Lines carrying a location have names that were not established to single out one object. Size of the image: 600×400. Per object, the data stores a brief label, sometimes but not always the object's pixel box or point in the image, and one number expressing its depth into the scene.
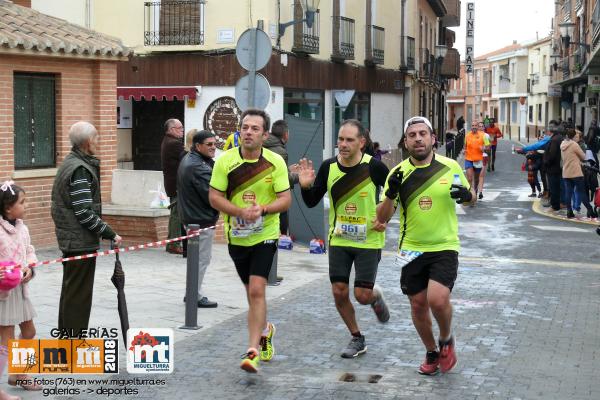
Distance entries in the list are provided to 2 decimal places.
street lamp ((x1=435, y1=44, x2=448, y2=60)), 44.06
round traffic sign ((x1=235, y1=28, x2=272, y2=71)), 12.19
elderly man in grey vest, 7.14
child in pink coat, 6.47
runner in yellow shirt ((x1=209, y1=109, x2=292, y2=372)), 7.34
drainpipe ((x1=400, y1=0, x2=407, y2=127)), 35.59
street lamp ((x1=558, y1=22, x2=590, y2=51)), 40.05
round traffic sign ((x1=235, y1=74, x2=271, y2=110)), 12.36
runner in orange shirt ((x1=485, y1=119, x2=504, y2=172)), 31.80
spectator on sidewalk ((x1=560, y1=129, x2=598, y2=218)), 18.12
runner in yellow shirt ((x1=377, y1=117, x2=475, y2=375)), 7.09
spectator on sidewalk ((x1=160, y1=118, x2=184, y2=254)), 12.70
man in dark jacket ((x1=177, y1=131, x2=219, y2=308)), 9.85
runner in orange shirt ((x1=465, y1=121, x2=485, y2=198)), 21.75
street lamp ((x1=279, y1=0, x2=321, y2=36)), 22.16
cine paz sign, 58.97
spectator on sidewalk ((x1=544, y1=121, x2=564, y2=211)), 19.44
